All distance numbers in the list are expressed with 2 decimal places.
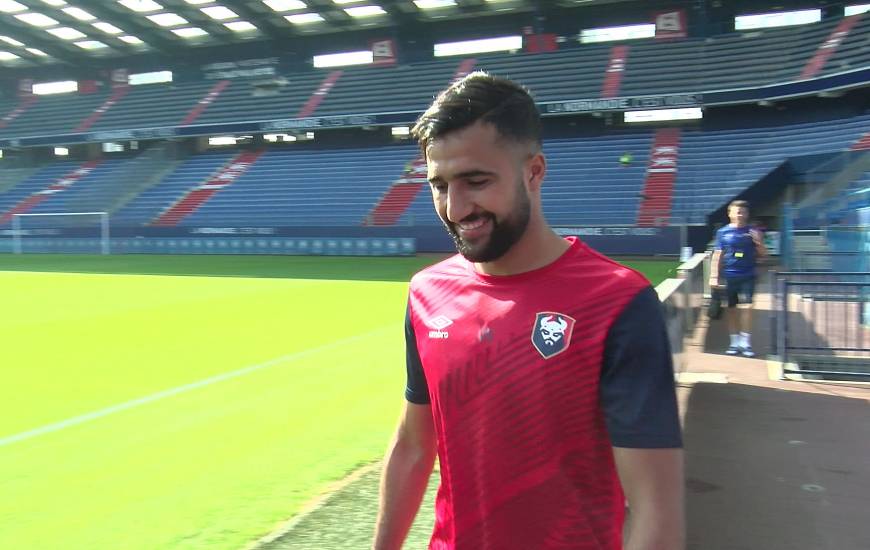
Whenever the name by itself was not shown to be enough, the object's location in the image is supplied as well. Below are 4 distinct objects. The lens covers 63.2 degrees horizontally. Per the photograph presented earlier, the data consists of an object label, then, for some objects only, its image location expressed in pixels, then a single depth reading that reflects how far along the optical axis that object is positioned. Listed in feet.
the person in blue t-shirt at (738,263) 32.14
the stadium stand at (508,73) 109.50
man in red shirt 4.79
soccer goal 115.85
